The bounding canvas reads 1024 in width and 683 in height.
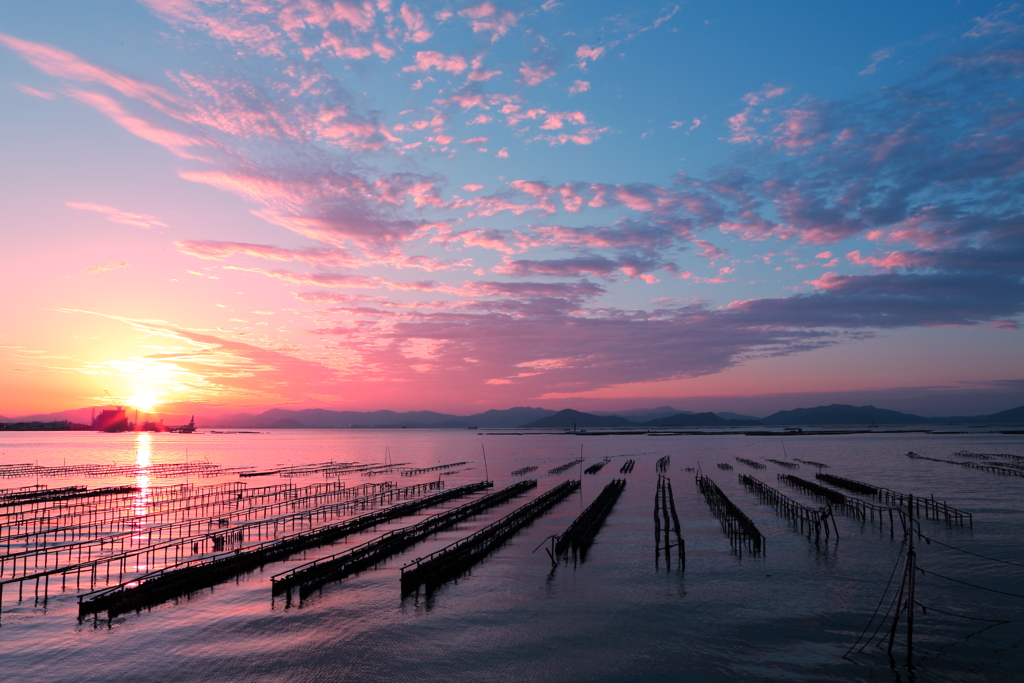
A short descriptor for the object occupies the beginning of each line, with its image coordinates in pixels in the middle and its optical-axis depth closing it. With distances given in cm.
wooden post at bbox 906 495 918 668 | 2266
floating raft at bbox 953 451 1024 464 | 11850
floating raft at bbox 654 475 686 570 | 3881
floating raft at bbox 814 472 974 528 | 5097
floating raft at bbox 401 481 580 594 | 3416
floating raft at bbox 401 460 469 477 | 10996
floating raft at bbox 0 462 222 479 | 11060
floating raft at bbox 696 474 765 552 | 4242
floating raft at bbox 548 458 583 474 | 11192
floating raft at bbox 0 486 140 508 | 7119
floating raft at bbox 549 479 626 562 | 4165
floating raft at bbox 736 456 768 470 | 11187
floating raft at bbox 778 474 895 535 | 5538
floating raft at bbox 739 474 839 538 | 4719
